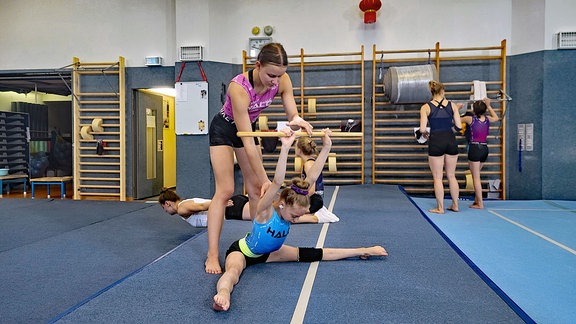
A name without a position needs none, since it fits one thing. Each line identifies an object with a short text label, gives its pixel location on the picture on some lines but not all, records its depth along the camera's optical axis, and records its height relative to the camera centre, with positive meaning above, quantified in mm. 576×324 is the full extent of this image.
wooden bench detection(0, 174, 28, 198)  7770 -612
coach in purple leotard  2150 +115
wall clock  7059 +1762
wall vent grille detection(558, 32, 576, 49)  5988 +1514
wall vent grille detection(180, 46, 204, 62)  6836 +1544
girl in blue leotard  2051 -492
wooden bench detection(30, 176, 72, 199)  7191 -565
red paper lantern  6555 +2185
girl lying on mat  3808 -586
